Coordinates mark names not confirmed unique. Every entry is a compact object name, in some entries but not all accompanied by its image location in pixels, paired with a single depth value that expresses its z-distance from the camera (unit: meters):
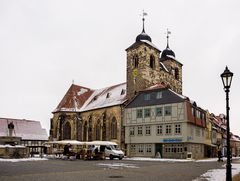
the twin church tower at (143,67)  40.36
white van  28.26
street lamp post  8.99
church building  40.13
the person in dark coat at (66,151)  30.05
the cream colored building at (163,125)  32.01
